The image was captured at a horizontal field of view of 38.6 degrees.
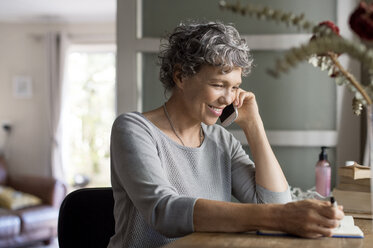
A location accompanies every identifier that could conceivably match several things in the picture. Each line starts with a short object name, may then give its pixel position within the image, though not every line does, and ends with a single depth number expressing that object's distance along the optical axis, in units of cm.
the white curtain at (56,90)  713
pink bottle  226
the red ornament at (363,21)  82
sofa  534
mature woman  121
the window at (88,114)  720
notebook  119
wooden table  109
